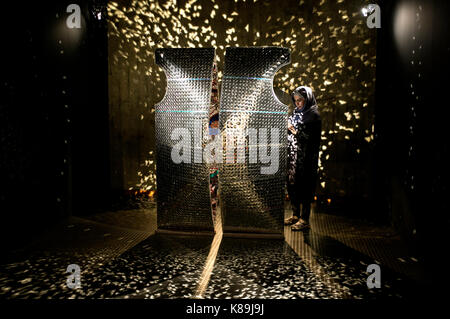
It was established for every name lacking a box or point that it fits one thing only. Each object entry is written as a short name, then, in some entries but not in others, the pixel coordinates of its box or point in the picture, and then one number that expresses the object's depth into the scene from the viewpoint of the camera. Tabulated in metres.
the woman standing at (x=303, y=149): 3.07
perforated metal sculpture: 2.82
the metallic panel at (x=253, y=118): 2.81
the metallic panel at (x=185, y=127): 2.85
